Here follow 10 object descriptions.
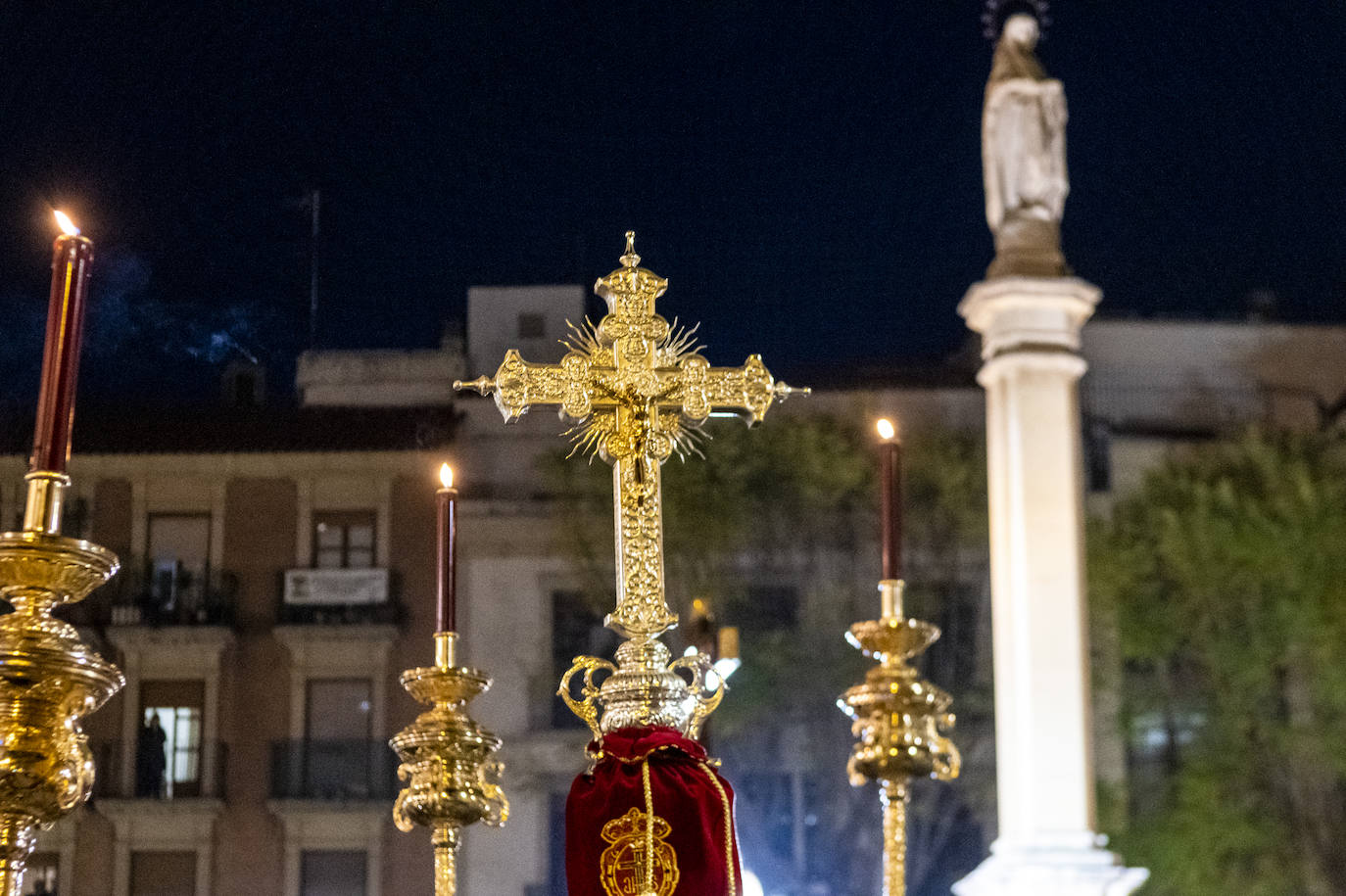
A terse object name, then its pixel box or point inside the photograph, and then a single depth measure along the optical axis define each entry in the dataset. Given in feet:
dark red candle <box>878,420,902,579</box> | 23.72
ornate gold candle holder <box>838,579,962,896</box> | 23.31
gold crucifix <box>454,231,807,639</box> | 24.16
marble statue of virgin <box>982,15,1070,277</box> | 76.33
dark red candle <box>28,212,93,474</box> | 16.85
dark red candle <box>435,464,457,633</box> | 22.41
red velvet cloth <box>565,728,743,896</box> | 21.62
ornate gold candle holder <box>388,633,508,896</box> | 22.39
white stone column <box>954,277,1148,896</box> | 69.87
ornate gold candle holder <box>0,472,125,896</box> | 16.53
